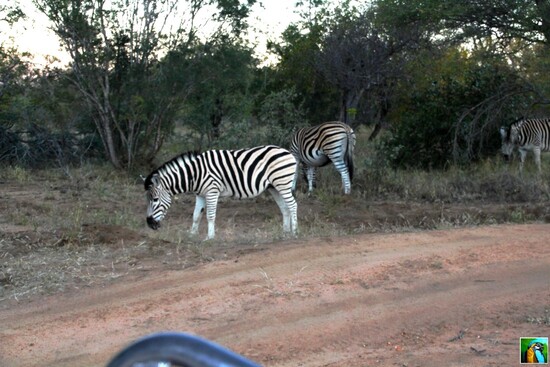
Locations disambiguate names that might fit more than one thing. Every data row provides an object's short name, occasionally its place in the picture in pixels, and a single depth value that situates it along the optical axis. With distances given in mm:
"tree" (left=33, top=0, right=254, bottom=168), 15805
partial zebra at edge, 16344
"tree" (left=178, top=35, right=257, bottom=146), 16734
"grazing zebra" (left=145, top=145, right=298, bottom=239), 11086
